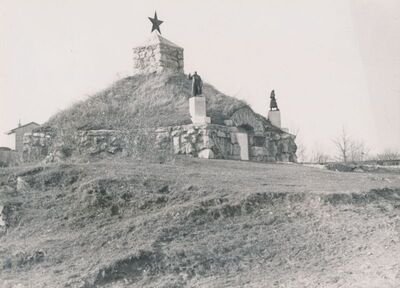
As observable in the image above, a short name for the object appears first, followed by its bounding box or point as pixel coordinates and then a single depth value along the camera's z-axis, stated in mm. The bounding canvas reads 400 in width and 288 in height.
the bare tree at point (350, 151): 42062
